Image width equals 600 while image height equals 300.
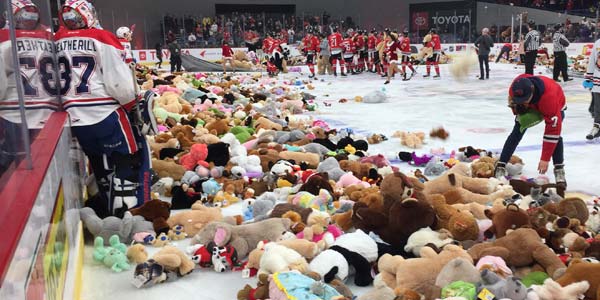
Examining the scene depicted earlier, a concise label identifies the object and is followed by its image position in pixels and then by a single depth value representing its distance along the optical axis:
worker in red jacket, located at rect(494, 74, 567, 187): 4.16
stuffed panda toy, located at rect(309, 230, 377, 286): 2.87
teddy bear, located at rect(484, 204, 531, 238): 3.12
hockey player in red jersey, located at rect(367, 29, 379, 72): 19.36
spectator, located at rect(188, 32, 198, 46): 24.08
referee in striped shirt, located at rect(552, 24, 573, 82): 12.70
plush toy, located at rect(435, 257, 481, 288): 2.53
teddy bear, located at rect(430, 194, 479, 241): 3.17
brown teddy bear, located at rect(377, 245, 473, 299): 2.64
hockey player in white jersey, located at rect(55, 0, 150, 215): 3.56
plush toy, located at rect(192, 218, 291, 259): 3.26
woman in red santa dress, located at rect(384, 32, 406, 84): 15.77
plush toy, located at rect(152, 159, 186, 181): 4.89
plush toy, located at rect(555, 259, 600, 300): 2.40
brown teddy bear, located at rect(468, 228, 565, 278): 2.75
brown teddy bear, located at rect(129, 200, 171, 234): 3.75
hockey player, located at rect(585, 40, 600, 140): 6.60
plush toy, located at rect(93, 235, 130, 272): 3.15
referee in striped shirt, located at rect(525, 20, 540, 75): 13.52
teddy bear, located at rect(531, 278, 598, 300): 2.36
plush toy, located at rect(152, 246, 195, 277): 3.02
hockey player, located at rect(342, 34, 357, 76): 19.20
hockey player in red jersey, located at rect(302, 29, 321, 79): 19.12
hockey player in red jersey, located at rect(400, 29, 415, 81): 16.33
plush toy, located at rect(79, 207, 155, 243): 3.47
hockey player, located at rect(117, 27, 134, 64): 10.18
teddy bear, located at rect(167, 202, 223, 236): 3.70
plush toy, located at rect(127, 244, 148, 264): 3.22
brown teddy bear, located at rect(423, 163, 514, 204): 3.97
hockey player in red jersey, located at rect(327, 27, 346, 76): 18.97
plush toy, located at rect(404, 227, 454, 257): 3.01
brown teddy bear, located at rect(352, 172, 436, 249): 3.15
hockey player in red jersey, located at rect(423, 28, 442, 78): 16.69
